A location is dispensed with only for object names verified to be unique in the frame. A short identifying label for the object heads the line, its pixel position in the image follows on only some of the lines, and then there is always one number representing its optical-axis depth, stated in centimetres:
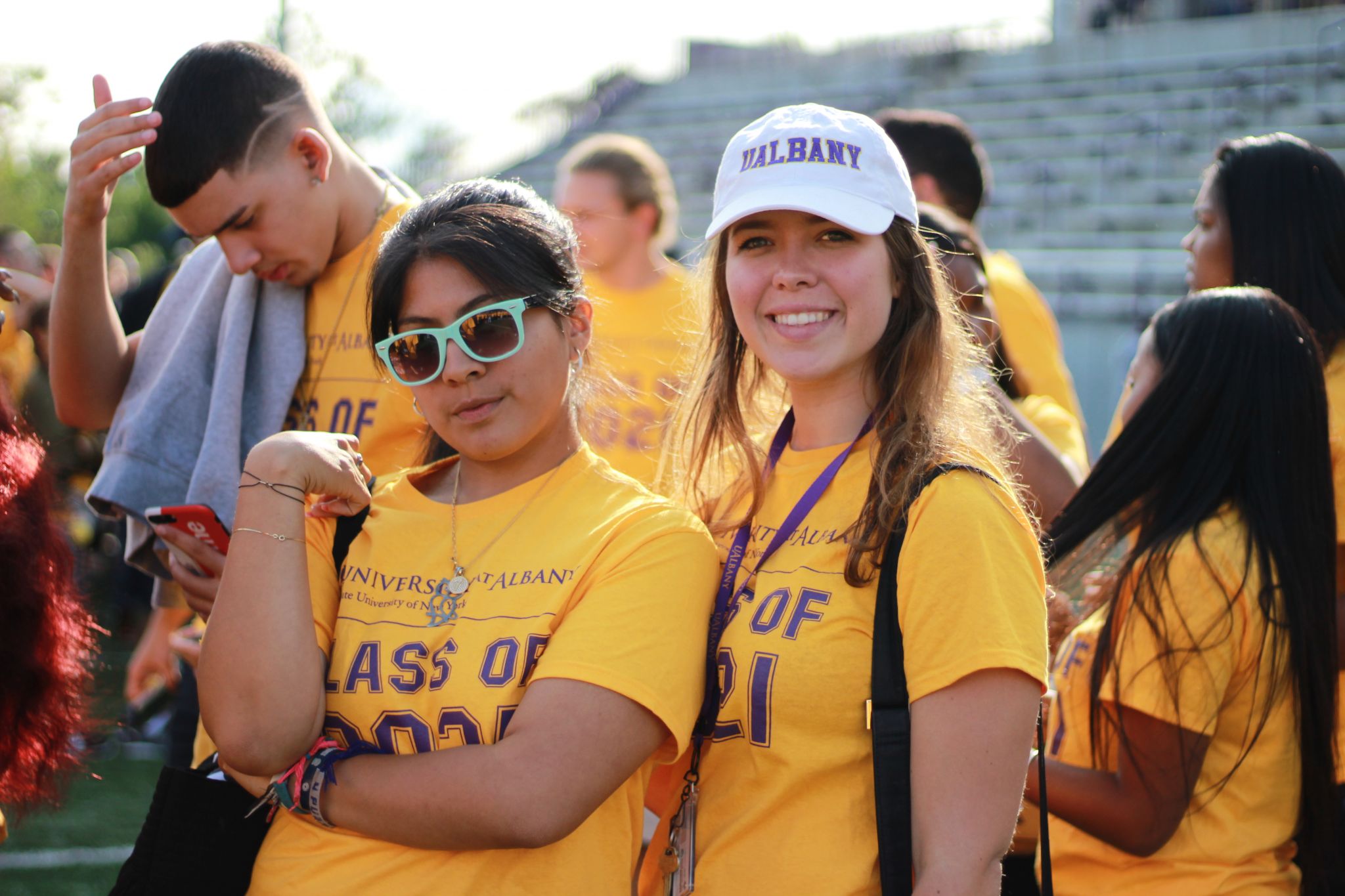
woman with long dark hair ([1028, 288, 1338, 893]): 229
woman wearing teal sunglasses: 179
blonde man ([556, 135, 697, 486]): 399
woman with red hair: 206
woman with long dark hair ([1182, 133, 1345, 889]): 307
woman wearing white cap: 170
